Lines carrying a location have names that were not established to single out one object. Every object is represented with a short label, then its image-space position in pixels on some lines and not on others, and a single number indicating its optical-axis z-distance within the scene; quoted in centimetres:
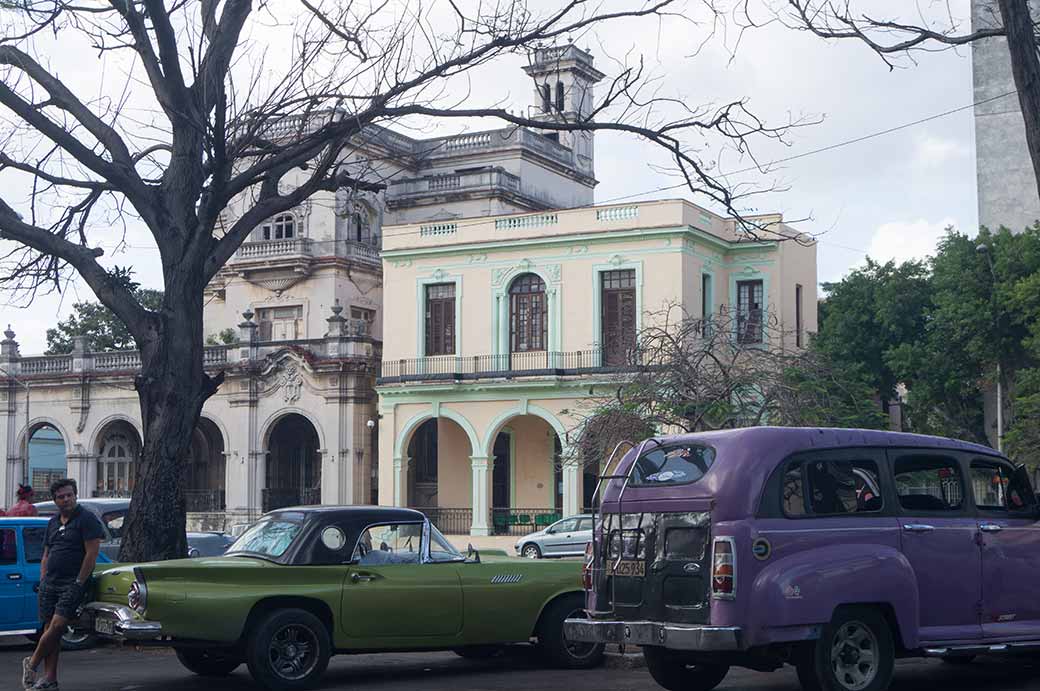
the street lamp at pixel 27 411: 4884
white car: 3303
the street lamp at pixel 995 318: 3684
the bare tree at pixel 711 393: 2662
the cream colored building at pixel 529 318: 3894
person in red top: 1948
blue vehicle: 1473
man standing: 1109
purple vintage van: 959
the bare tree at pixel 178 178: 1403
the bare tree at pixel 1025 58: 1200
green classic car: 1105
